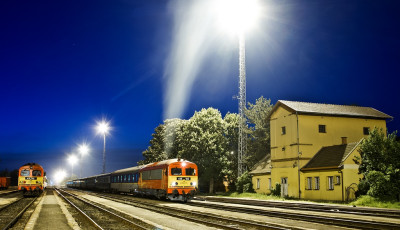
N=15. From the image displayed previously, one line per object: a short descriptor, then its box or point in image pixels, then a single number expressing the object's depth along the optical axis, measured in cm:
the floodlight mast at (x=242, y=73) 4475
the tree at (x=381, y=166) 2739
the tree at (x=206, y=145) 5197
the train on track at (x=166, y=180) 3006
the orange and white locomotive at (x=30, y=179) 3872
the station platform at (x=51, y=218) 1545
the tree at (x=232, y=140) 5484
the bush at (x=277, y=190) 4005
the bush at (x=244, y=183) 4638
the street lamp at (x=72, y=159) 10466
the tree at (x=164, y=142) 6216
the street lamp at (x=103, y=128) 6349
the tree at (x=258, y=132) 5444
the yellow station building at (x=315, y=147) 3288
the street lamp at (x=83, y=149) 8288
